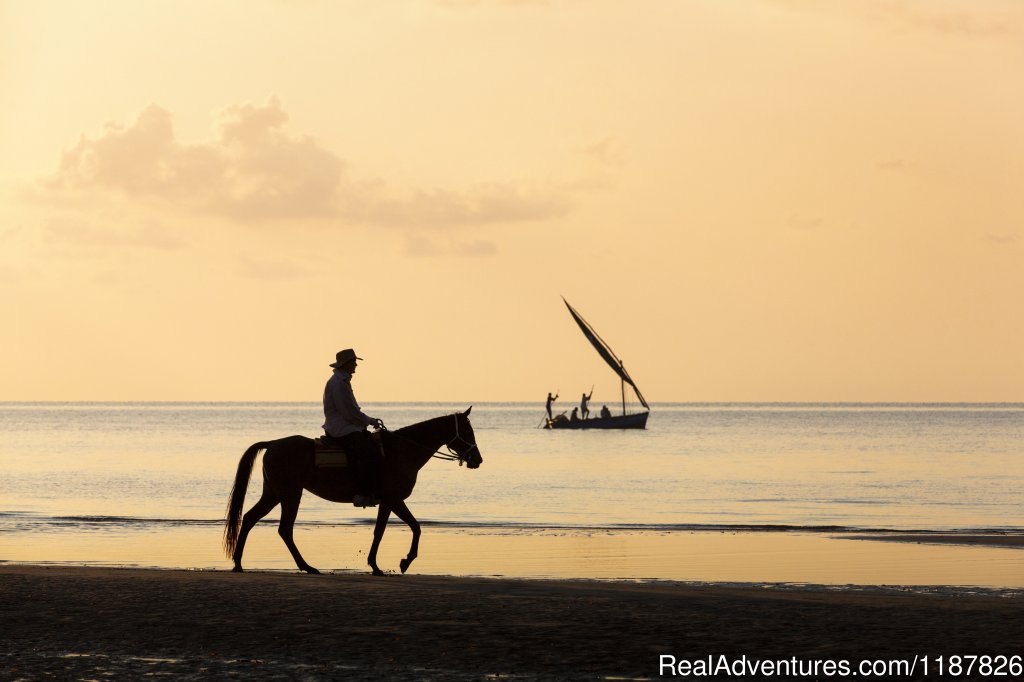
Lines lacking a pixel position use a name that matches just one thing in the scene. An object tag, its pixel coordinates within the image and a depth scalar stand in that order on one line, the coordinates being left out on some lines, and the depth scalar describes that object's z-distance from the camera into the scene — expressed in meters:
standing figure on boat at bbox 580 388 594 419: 141.50
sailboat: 117.38
